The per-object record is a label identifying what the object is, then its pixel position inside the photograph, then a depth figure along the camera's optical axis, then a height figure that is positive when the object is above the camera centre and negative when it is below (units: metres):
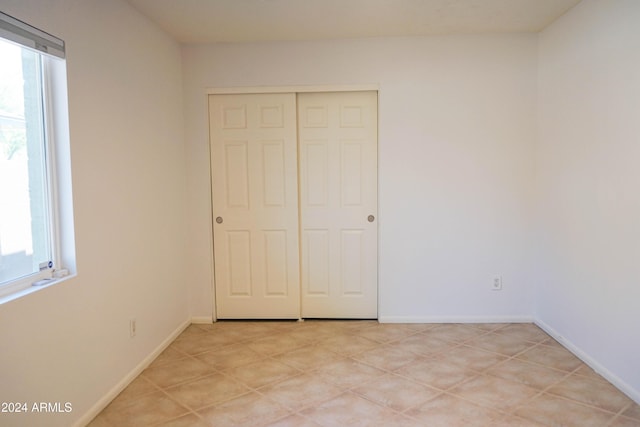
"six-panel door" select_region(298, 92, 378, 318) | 3.89 -0.20
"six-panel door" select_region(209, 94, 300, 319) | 3.89 -0.20
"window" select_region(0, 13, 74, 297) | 1.93 +0.14
